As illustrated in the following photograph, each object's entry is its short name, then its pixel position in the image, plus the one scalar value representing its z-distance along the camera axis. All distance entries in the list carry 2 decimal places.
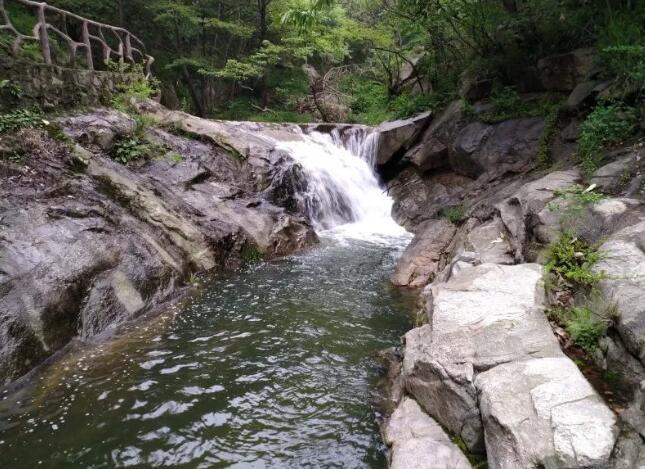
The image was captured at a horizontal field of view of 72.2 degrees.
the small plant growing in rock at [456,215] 9.41
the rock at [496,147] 10.67
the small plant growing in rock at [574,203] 5.19
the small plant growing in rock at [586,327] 3.60
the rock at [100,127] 8.75
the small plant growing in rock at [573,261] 4.17
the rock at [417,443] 3.17
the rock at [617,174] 5.79
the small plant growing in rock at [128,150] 9.16
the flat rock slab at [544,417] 2.58
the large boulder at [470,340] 3.44
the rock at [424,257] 8.09
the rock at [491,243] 5.86
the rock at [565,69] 10.40
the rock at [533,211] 5.57
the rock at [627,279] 3.30
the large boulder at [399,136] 13.99
